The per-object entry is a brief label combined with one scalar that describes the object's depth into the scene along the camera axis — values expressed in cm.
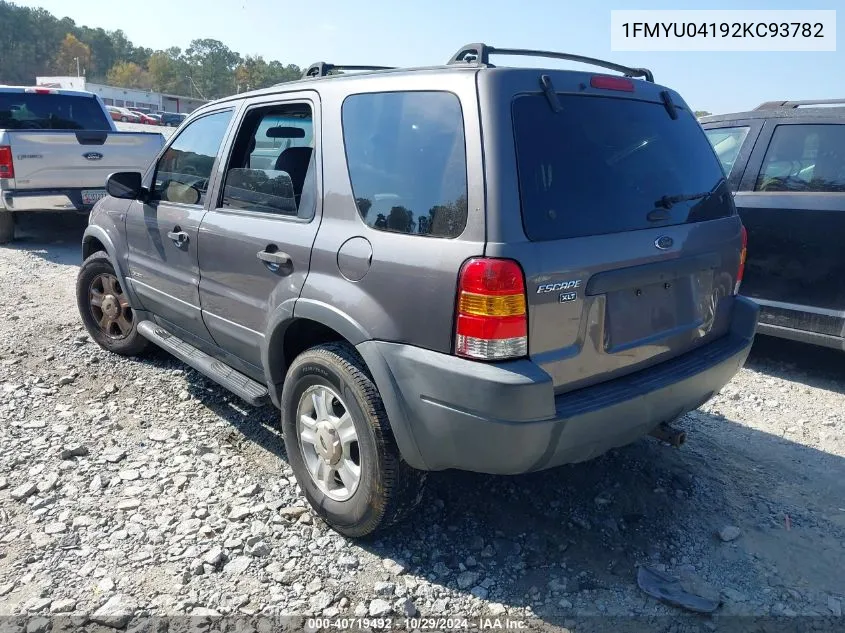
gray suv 233
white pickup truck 798
